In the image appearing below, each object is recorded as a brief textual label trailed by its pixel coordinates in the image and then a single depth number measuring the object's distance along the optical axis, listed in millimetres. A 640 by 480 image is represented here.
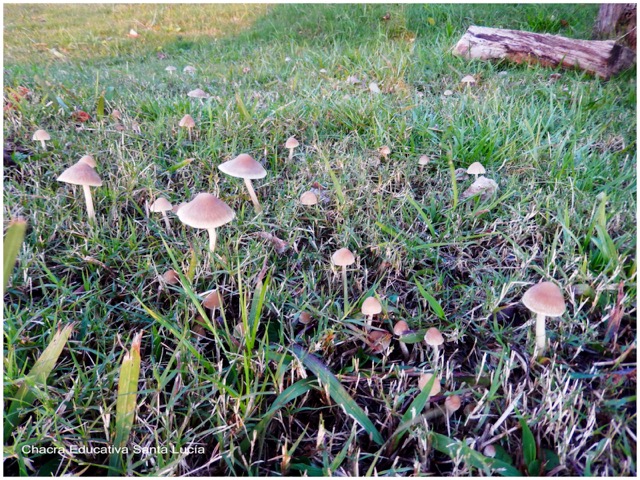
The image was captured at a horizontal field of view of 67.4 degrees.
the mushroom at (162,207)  374
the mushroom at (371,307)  296
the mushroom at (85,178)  366
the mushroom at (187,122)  494
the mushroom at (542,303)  269
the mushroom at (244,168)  390
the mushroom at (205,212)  331
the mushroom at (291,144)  462
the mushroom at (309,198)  387
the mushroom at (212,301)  303
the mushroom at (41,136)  449
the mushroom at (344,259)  323
